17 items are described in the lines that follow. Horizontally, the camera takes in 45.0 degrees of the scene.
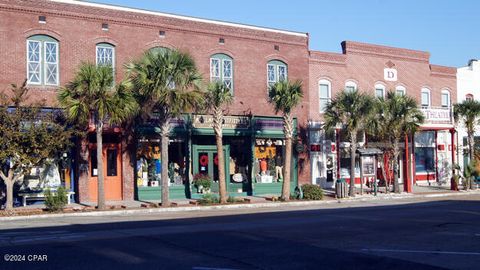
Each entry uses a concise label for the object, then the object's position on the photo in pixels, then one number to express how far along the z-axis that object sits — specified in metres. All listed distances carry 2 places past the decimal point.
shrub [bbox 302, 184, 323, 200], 28.06
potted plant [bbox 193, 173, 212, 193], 27.55
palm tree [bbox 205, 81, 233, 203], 24.89
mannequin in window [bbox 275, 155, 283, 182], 30.95
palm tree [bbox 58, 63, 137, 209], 21.52
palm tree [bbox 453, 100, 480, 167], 35.16
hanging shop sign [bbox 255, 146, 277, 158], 30.28
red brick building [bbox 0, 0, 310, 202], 23.84
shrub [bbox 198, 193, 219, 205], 25.38
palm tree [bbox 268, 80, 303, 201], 26.23
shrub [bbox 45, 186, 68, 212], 21.69
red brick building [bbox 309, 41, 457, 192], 32.88
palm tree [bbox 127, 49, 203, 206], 22.84
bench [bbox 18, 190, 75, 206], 23.43
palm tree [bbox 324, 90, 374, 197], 28.59
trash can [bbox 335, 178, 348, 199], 28.97
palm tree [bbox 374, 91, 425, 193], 30.53
